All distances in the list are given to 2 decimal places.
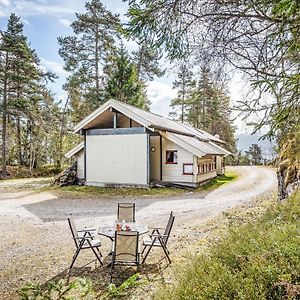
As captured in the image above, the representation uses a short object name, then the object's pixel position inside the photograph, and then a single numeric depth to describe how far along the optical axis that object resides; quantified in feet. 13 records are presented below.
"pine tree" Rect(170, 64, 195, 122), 127.34
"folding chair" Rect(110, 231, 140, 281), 18.57
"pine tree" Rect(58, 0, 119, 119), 86.58
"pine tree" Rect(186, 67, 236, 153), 122.52
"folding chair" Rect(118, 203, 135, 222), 26.48
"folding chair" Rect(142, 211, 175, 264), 20.92
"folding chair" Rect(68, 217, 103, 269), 20.71
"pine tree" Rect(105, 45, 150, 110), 84.38
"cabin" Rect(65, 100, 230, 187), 58.34
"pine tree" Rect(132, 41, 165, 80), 99.77
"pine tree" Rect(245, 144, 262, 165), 137.80
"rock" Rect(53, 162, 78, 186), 63.36
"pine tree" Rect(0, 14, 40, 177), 83.51
